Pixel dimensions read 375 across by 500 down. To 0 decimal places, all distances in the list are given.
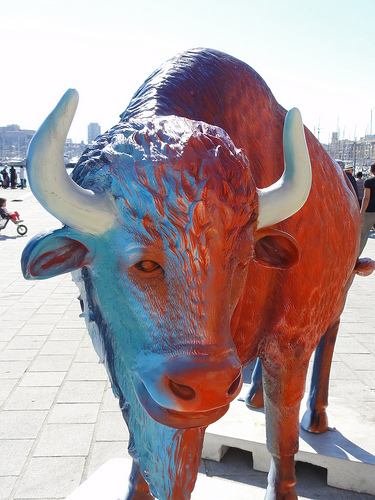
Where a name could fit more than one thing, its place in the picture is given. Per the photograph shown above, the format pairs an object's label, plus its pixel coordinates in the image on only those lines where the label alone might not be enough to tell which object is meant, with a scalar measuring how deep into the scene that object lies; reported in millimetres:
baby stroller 13375
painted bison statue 1468
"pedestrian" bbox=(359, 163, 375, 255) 9773
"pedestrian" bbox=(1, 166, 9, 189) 33188
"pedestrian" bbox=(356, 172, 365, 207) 14865
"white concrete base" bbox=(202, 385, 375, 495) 3107
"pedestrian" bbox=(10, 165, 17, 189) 33125
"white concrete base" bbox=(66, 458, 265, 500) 2840
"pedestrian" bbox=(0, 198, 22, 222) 13383
